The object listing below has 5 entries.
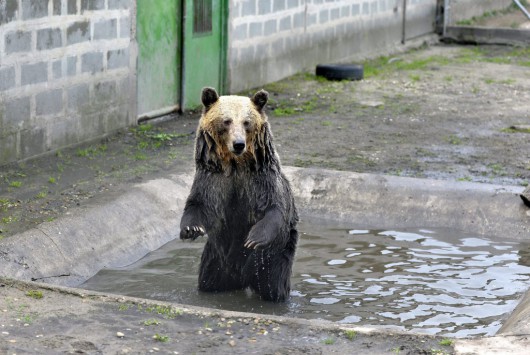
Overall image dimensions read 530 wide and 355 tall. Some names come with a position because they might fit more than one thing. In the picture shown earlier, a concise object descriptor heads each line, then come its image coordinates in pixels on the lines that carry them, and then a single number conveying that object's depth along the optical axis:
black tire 16.41
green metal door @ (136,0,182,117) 12.35
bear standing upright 6.88
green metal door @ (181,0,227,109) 13.36
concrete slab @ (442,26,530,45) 22.00
